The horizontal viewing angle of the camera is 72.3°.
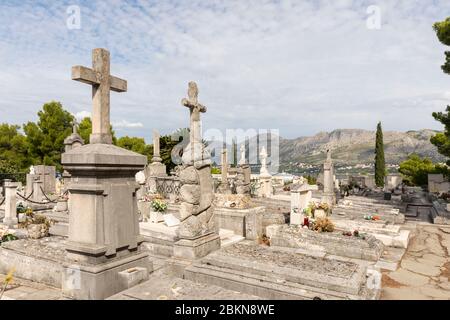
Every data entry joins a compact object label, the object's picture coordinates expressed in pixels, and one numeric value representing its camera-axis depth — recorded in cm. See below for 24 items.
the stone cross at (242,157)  1795
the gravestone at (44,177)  1563
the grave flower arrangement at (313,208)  984
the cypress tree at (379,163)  3166
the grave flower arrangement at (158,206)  941
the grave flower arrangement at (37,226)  636
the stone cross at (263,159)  1872
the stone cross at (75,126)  1626
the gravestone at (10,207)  972
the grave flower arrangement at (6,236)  637
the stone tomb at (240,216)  849
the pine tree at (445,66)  1225
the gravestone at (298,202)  924
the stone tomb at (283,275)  447
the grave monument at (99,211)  356
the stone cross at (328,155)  1520
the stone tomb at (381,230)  821
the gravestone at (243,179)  1554
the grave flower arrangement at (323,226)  842
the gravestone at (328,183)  1430
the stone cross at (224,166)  1588
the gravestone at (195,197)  586
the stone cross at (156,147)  1792
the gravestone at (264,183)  1797
